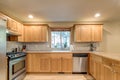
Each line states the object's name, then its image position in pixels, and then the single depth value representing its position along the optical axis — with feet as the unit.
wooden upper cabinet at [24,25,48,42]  9.43
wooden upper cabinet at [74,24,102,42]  9.28
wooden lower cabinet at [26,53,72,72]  8.64
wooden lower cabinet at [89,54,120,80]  4.24
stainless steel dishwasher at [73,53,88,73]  8.61
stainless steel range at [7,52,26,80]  5.74
